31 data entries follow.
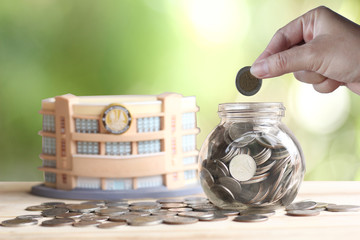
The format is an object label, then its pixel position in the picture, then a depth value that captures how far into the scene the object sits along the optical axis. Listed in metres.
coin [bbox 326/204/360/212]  0.74
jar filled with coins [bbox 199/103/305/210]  0.72
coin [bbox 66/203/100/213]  0.75
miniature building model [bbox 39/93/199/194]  0.82
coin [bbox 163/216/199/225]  0.70
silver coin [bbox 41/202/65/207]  0.79
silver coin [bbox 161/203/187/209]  0.77
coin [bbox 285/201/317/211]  0.75
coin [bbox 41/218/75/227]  0.70
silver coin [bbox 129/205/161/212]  0.75
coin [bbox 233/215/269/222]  0.70
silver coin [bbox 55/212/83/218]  0.73
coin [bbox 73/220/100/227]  0.69
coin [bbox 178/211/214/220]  0.71
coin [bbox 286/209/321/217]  0.73
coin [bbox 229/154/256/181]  0.72
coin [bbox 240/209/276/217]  0.72
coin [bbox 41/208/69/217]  0.74
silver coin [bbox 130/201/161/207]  0.78
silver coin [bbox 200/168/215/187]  0.74
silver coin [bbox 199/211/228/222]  0.71
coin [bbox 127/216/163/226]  0.70
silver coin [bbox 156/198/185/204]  0.79
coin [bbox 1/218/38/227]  0.70
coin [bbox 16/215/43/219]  0.73
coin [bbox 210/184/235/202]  0.73
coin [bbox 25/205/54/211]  0.77
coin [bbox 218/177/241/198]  0.72
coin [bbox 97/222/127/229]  0.69
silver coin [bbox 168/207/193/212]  0.75
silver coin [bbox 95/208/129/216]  0.73
